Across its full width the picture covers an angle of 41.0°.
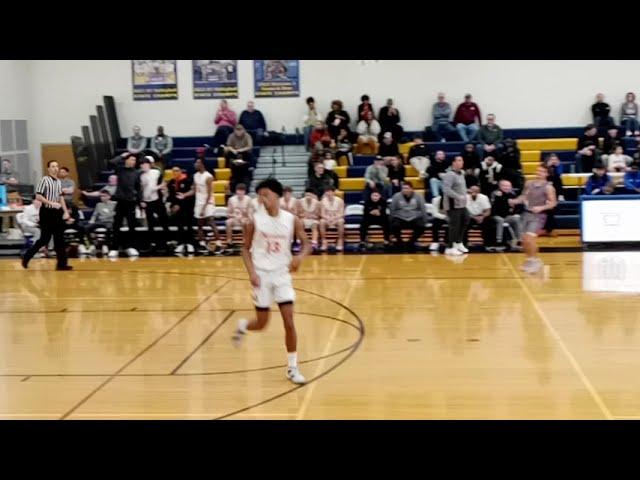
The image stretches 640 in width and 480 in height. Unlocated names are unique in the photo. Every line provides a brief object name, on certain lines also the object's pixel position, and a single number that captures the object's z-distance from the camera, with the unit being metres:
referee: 14.34
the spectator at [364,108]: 22.14
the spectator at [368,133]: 22.02
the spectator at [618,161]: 19.30
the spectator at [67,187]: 18.59
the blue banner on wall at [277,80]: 23.36
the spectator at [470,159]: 19.17
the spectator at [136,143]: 22.91
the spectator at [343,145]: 21.50
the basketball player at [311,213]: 17.70
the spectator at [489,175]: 18.81
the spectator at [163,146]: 22.33
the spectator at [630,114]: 21.97
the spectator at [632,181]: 17.97
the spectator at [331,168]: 19.14
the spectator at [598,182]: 18.12
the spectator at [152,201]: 17.95
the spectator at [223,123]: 22.70
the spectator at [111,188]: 19.48
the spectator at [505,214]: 17.42
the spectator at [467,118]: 22.23
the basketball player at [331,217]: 17.64
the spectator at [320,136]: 21.22
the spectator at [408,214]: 17.41
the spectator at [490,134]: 21.36
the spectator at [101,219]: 17.97
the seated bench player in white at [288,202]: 17.34
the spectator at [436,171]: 19.42
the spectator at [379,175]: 18.70
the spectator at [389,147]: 20.42
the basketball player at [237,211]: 17.98
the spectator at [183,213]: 17.98
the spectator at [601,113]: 21.85
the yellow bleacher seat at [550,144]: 22.39
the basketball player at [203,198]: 18.00
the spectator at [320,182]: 18.58
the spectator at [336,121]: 21.94
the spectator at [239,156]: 20.52
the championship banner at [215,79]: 23.36
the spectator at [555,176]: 18.72
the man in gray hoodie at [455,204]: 16.44
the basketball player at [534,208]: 13.09
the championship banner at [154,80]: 23.48
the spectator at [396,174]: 18.78
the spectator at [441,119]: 22.50
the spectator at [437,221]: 17.72
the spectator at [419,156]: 20.70
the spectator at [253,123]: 22.86
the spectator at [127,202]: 17.55
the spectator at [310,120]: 22.33
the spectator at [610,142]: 20.33
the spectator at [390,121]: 22.09
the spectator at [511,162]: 19.30
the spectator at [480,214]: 17.39
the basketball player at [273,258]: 7.76
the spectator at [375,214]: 17.75
